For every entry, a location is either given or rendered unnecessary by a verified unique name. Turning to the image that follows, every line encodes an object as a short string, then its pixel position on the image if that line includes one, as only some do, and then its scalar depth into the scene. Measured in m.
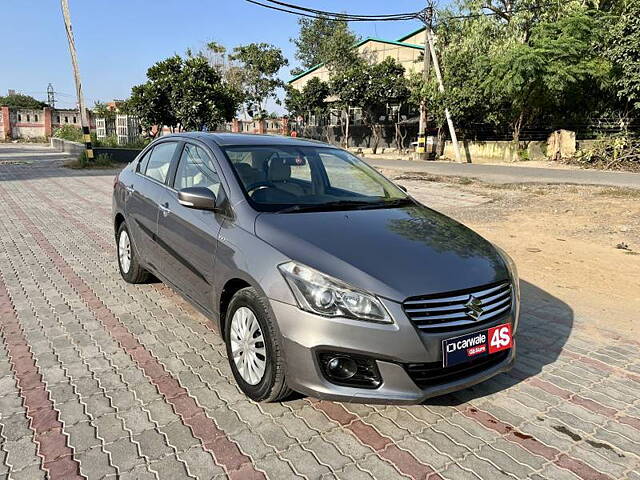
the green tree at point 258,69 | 41.59
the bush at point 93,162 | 18.86
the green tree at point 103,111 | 28.54
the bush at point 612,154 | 19.98
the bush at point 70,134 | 28.96
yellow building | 33.81
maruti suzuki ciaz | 2.50
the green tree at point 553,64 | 19.67
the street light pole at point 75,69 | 16.36
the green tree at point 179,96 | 20.94
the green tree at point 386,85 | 30.19
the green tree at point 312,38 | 53.53
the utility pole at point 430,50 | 22.52
